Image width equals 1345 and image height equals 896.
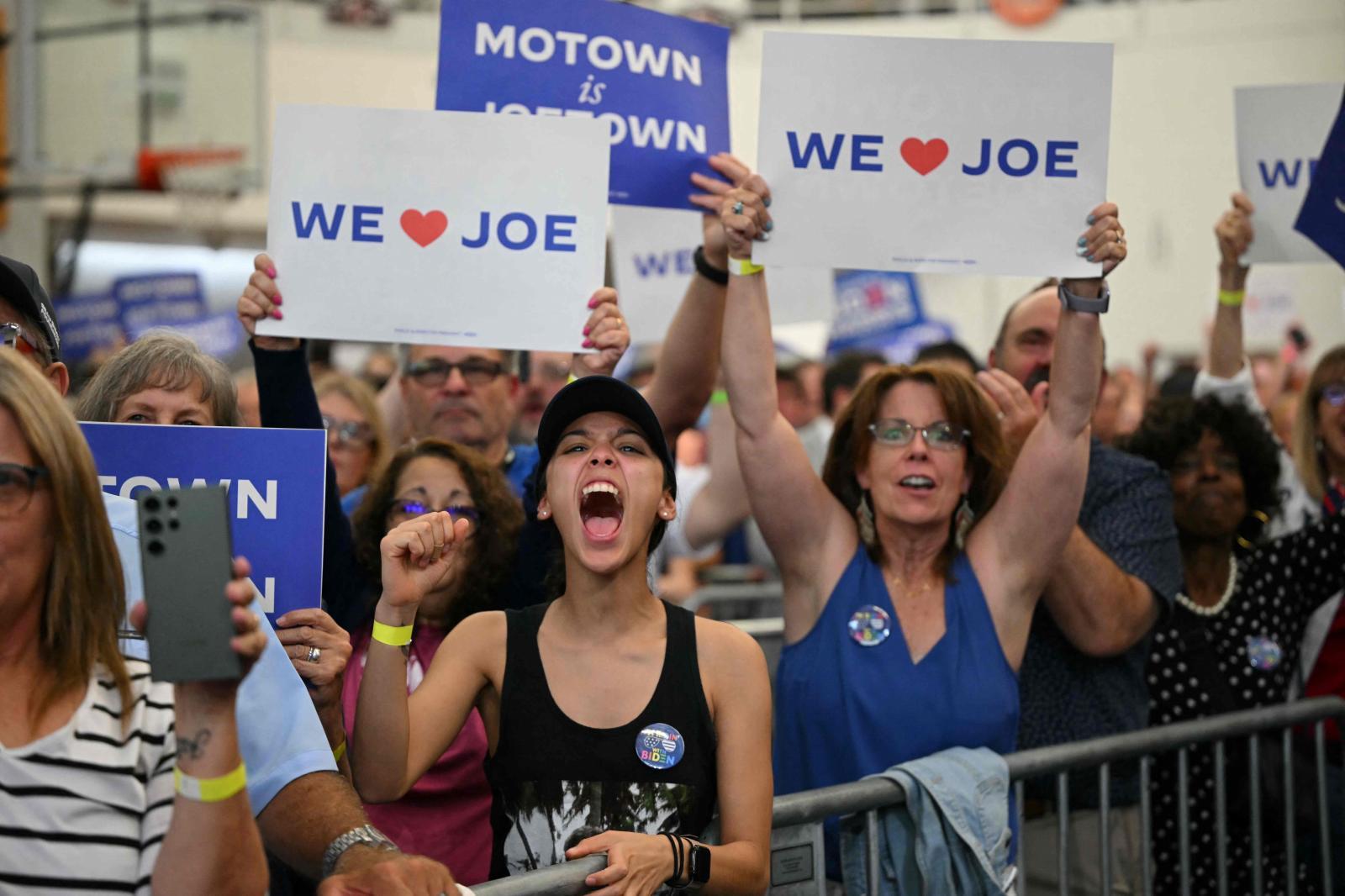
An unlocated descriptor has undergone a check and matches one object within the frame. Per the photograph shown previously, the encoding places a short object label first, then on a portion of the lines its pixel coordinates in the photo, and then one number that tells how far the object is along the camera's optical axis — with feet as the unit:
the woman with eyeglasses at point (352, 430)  15.62
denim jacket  10.09
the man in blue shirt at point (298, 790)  6.91
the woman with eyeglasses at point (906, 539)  10.75
